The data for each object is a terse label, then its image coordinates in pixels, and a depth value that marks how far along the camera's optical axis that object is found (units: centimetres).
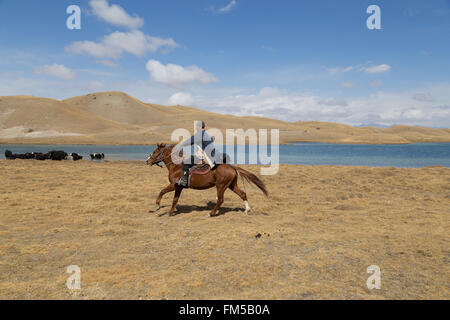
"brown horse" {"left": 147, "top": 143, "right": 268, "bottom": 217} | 1013
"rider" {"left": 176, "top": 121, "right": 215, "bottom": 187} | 948
